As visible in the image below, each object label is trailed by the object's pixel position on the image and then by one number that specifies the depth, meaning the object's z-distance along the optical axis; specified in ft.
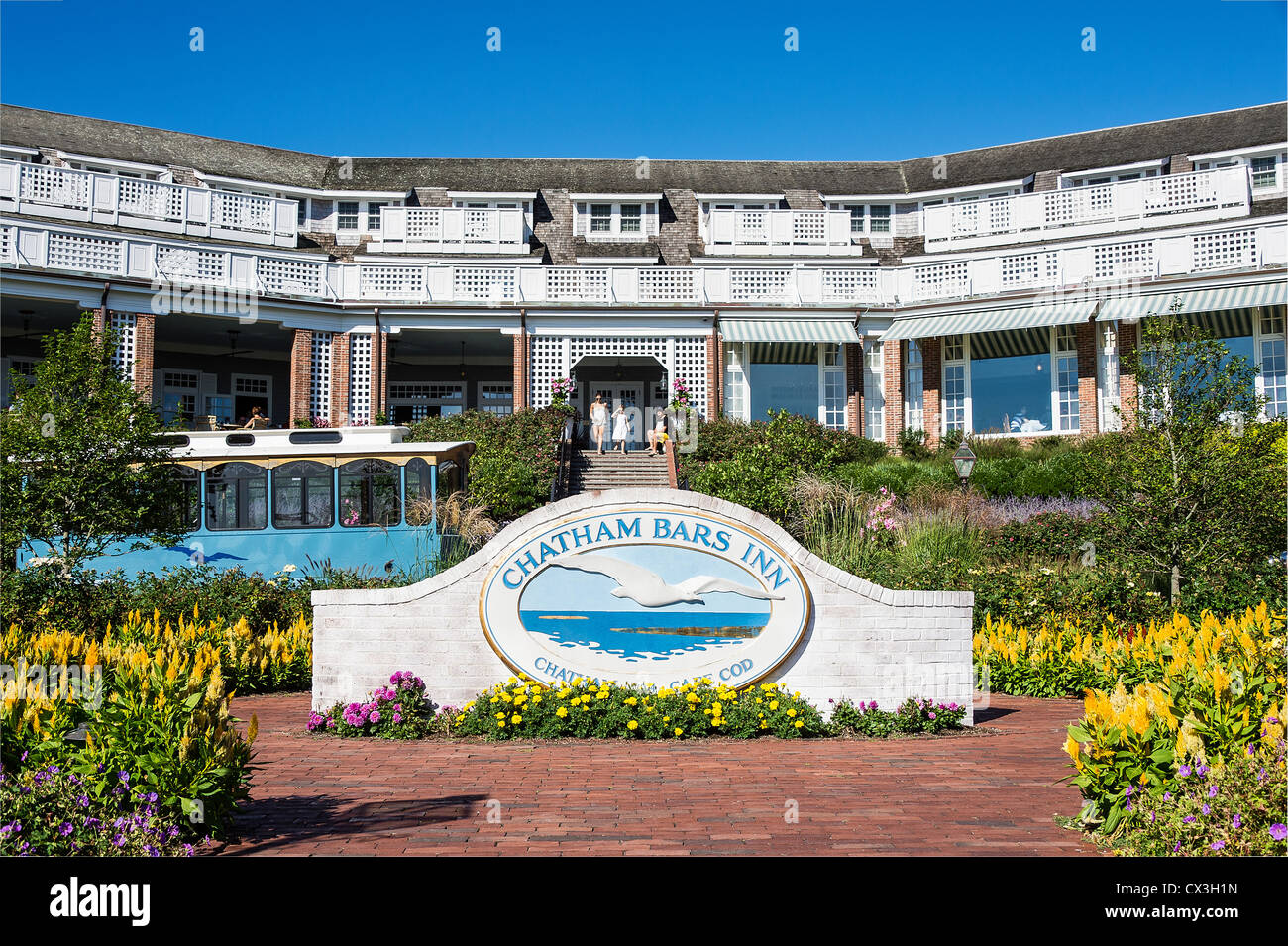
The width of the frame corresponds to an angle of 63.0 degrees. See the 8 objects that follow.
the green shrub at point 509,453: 64.23
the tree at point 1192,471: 38.86
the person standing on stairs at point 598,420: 78.54
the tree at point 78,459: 38.47
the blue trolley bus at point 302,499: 53.47
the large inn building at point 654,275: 81.97
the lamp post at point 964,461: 61.21
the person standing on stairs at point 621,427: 79.77
